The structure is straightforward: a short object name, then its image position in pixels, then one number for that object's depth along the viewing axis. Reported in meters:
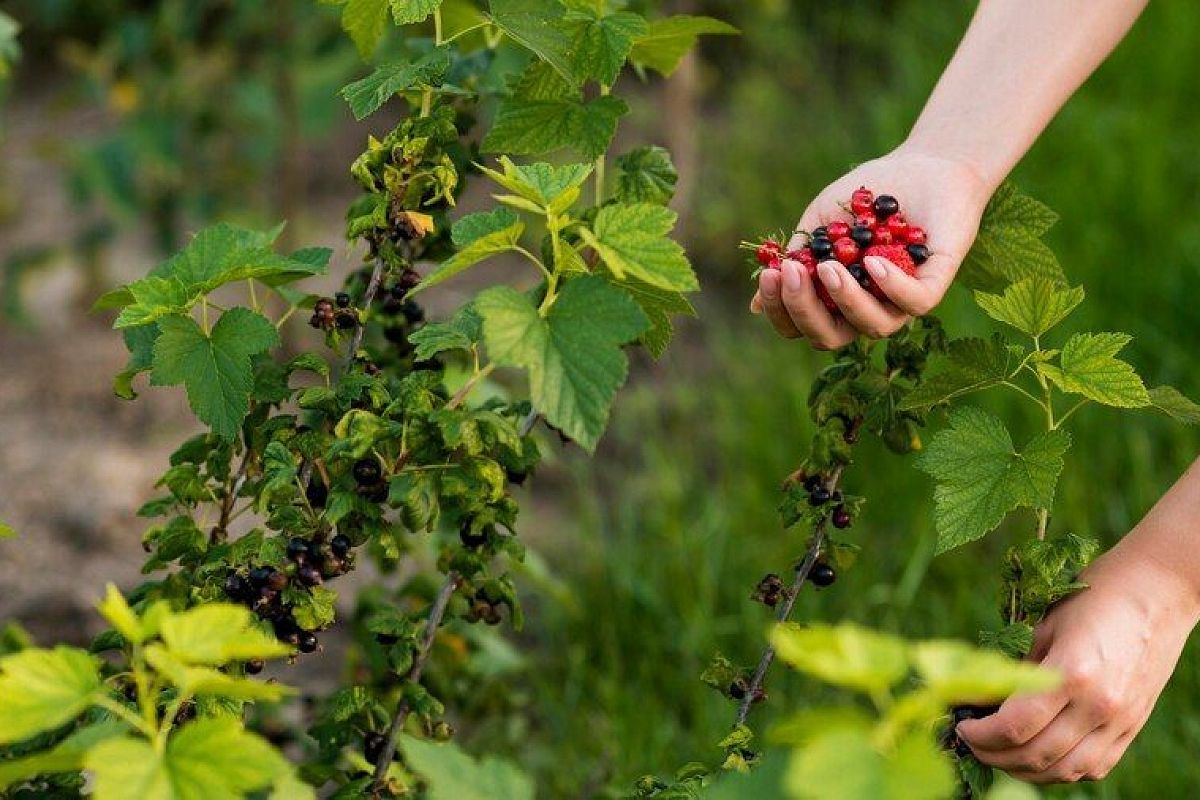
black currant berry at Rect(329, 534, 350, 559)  1.94
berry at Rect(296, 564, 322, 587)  1.93
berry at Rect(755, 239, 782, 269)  1.98
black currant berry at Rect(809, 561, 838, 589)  1.99
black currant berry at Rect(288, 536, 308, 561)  1.93
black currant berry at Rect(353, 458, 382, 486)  1.93
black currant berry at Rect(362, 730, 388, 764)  2.03
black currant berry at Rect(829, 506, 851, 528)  1.98
